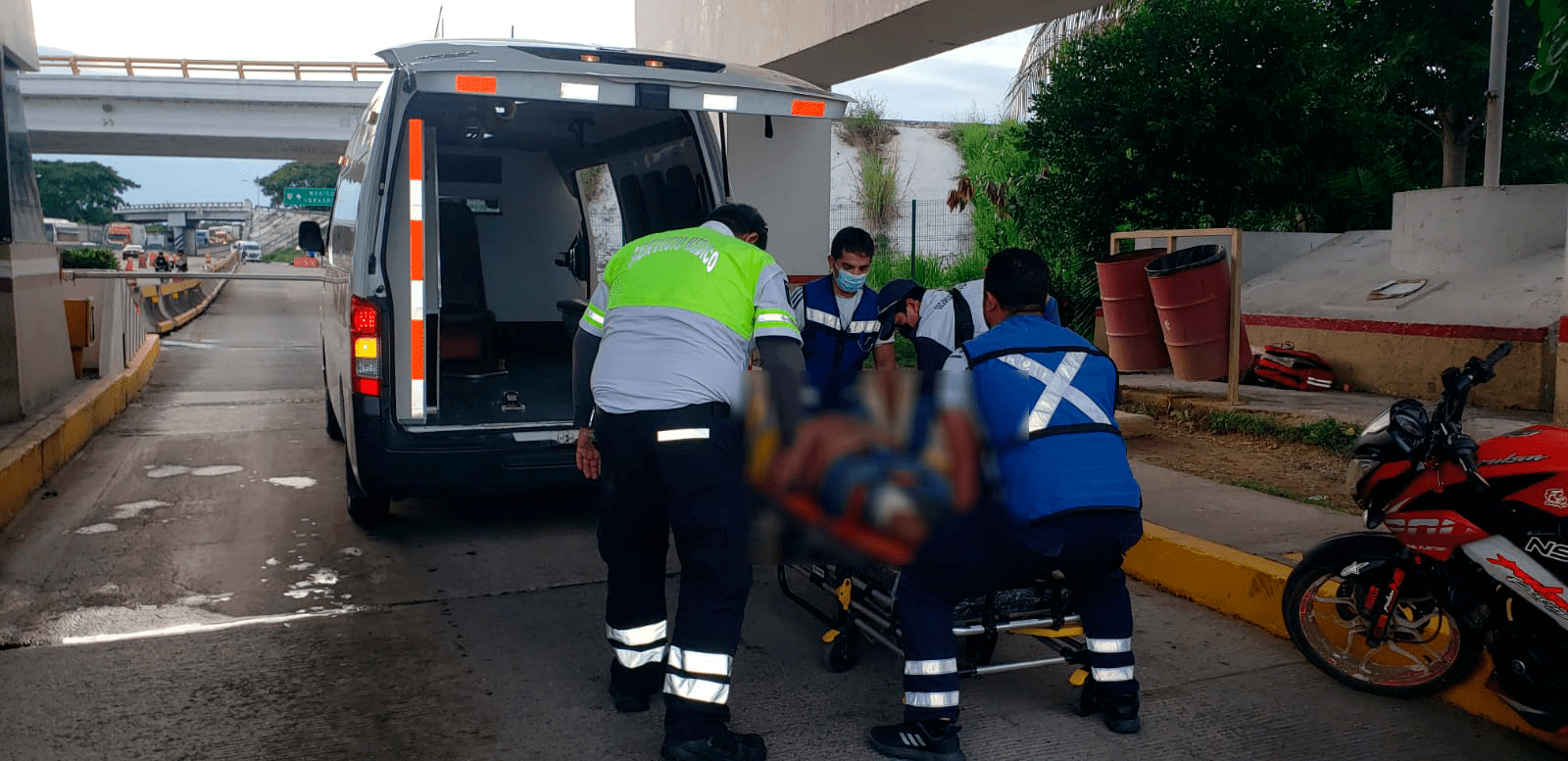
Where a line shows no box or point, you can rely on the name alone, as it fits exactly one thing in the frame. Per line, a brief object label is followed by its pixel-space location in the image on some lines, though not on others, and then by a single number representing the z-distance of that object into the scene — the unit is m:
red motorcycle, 3.45
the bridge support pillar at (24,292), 7.86
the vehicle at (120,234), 68.81
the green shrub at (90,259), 14.34
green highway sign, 21.17
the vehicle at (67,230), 48.06
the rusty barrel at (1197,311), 8.74
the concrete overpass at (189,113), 33.84
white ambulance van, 5.43
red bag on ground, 9.87
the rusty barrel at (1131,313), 9.55
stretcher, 3.85
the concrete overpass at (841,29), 9.13
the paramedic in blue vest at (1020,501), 3.49
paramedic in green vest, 3.52
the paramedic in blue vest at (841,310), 5.43
